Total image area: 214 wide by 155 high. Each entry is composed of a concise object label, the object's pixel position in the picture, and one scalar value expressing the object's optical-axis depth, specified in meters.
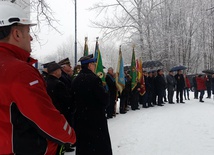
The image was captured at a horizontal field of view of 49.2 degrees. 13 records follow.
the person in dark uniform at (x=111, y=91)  9.93
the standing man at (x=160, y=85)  13.60
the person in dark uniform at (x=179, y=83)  14.26
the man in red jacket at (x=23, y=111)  1.41
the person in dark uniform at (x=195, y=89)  16.26
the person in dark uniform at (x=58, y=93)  4.30
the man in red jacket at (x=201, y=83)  15.45
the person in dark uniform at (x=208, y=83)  15.98
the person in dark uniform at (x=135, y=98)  12.36
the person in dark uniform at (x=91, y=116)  3.63
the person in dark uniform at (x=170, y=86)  14.15
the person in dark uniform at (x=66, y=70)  6.20
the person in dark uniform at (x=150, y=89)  13.34
